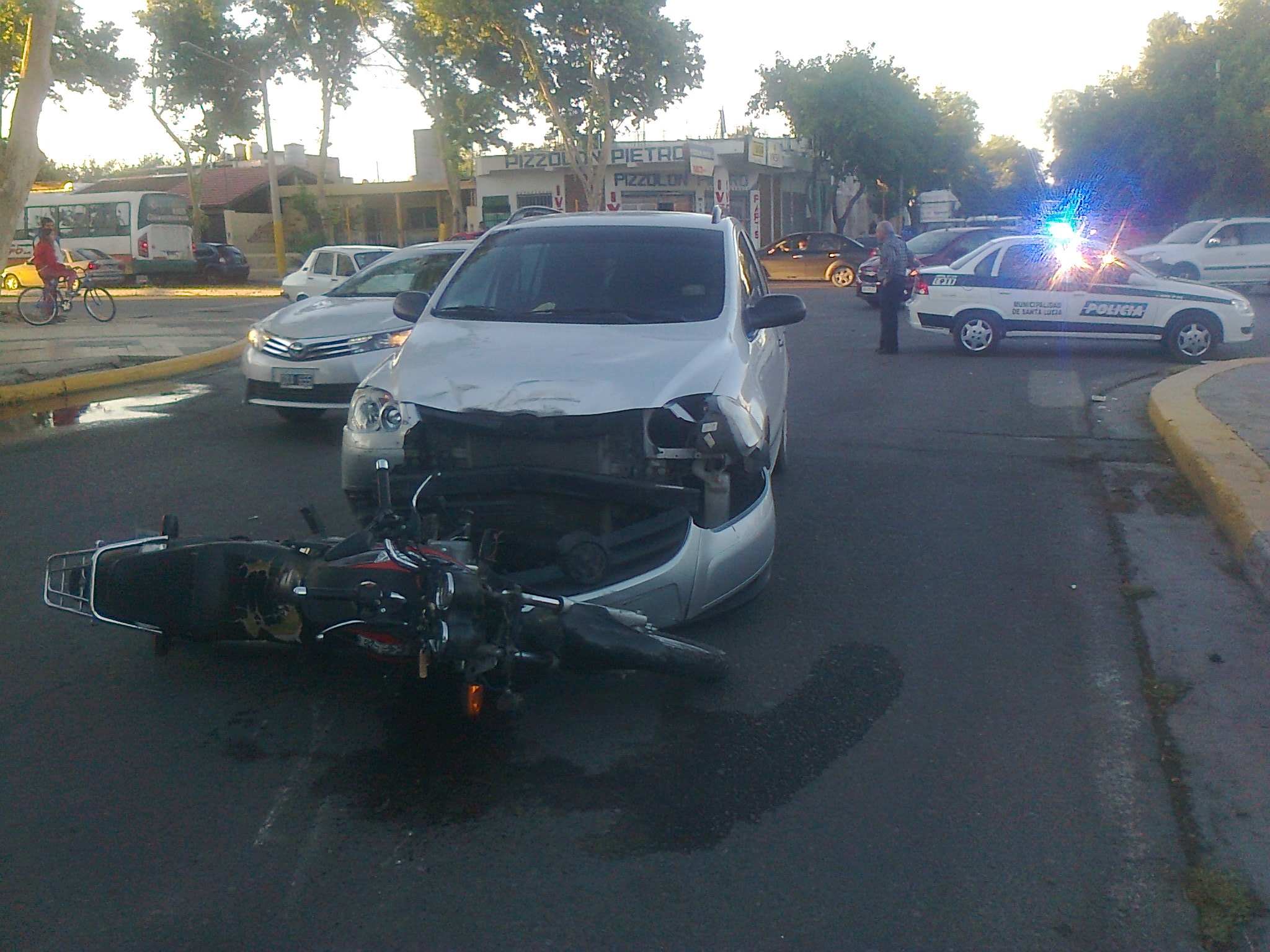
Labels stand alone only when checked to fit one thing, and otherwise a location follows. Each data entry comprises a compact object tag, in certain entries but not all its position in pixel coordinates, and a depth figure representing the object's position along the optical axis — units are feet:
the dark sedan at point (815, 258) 101.86
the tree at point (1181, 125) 130.11
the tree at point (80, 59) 99.66
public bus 117.19
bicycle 65.87
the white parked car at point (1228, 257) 80.43
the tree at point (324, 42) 141.08
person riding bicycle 64.34
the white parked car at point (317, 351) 32.24
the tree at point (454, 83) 122.93
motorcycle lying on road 12.17
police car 48.34
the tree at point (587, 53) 114.01
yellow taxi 106.32
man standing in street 50.01
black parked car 123.75
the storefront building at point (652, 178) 137.39
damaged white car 14.85
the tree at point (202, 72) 150.20
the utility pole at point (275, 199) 121.29
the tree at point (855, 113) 153.38
